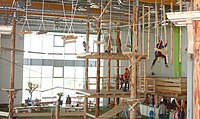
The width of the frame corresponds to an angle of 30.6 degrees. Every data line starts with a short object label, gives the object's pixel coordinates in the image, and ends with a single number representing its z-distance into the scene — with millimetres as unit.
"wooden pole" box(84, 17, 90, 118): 15411
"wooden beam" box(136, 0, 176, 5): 13283
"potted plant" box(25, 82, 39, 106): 20842
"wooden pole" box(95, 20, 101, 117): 12928
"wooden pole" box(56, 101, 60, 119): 12922
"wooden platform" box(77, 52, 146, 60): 11609
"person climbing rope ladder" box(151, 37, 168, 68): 10781
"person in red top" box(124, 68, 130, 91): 14673
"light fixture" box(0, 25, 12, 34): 7223
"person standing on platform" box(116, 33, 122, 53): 14405
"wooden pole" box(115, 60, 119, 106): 16391
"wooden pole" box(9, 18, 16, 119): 13447
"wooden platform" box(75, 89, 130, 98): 12476
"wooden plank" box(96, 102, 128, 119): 11490
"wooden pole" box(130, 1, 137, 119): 10230
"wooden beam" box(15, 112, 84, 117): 14830
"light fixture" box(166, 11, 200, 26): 5383
